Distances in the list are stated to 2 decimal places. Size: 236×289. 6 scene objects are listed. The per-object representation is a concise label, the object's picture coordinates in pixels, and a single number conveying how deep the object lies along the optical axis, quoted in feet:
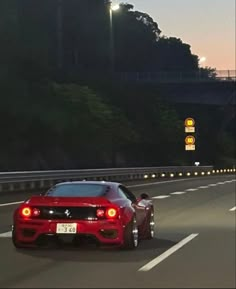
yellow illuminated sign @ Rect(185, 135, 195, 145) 258.57
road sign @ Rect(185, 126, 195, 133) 268.21
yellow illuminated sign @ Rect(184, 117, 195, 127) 268.19
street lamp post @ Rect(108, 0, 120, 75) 217.36
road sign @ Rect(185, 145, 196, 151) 258.98
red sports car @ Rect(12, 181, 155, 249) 43.24
